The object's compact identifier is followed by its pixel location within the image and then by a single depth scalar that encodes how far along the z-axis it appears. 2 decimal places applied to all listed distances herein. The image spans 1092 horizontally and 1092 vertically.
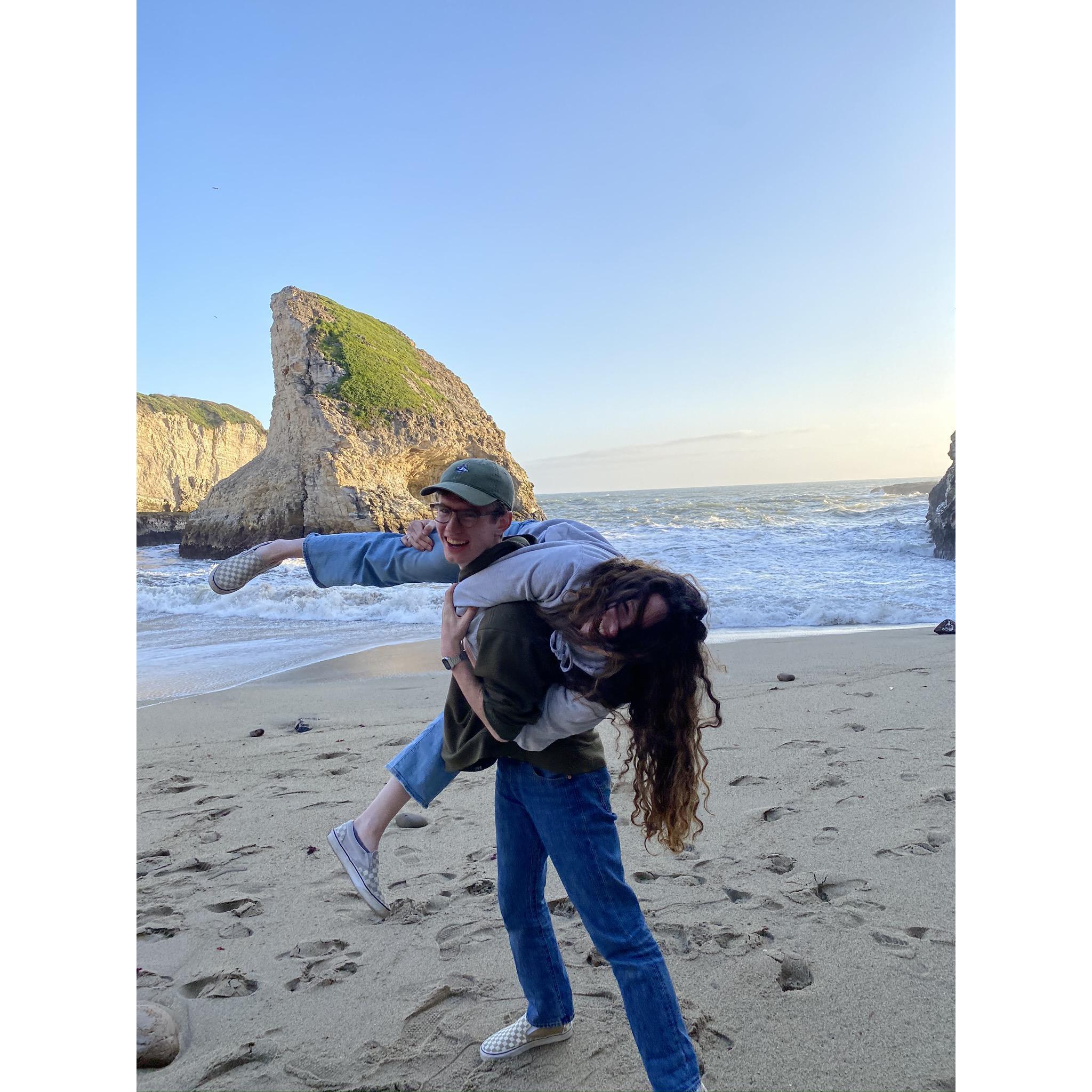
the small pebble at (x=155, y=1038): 2.22
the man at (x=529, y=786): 1.81
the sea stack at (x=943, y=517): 17.44
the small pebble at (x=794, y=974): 2.49
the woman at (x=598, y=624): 1.78
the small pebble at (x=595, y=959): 2.71
